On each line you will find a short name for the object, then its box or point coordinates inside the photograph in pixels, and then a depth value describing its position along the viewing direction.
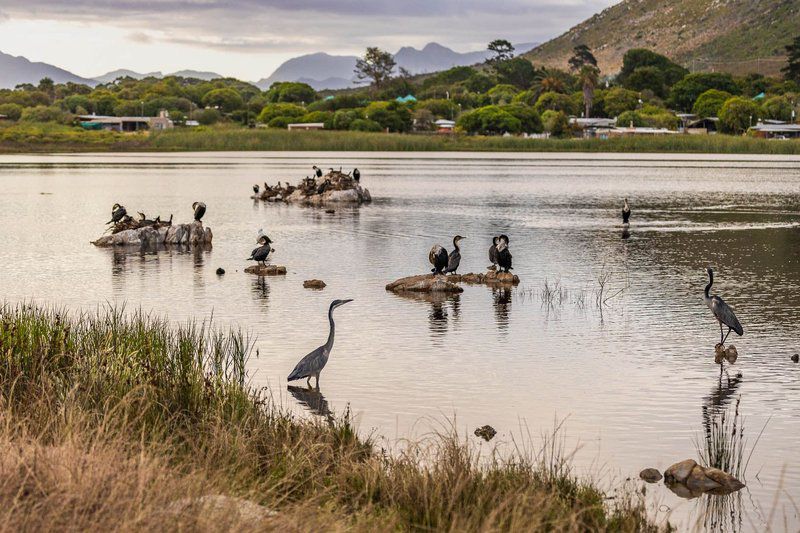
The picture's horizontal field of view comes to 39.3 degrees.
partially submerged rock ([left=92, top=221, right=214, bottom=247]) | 41.09
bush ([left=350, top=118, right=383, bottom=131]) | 163.88
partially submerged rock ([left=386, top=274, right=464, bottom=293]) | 28.97
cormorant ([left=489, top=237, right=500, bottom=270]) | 31.78
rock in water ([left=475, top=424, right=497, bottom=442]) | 14.93
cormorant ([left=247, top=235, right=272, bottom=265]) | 33.34
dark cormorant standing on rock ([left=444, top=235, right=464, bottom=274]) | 30.94
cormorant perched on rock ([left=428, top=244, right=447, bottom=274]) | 29.06
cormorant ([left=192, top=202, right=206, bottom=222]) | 42.53
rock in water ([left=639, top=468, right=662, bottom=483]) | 13.26
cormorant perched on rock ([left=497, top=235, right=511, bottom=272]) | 31.09
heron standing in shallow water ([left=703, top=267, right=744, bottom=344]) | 20.89
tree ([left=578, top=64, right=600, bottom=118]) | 180.90
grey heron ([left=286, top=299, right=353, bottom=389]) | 17.72
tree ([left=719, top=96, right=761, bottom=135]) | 163.25
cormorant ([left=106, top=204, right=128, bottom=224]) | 42.31
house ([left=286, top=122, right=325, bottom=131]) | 176.50
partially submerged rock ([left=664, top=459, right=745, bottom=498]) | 12.88
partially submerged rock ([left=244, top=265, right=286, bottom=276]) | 33.12
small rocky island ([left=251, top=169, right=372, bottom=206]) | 66.00
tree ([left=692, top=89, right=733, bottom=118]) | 176.75
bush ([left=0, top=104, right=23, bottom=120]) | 196.75
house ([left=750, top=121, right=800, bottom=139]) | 157.62
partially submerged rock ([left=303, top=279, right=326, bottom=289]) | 30.23
